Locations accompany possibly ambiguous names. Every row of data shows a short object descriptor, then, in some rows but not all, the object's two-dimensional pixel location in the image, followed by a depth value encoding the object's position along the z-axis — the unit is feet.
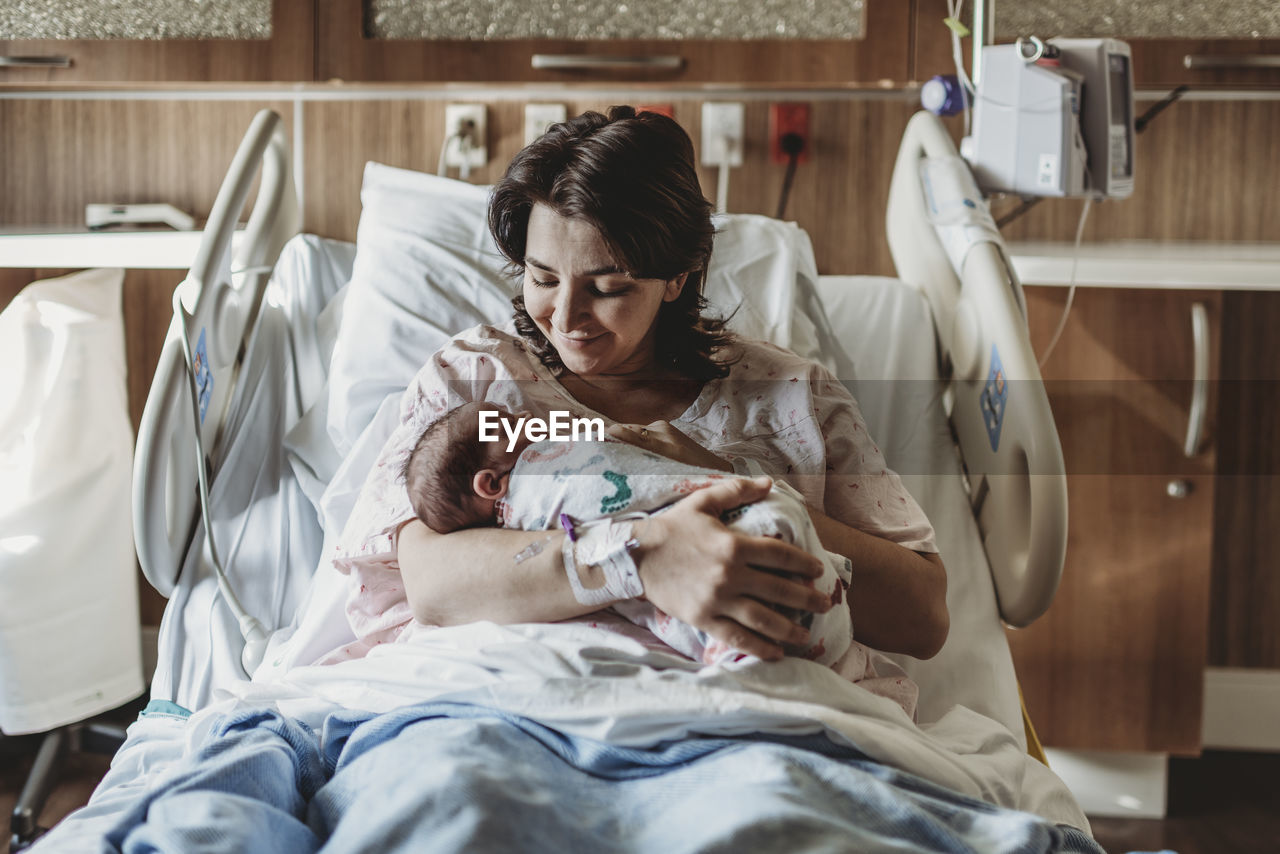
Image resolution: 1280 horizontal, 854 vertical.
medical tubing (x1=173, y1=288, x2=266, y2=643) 4.36
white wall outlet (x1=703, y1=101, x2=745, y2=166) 6.93
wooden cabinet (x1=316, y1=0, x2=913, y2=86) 6.79
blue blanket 2.36
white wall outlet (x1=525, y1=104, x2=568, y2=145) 6.91
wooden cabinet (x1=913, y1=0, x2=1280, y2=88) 6.69
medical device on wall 5.40
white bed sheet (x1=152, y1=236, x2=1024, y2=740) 4.19
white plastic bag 5.92
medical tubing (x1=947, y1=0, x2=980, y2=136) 5.79
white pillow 4.92
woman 2.48
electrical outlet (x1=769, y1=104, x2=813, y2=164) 6.92
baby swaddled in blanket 3.03
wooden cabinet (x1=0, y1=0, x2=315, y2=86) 6.92
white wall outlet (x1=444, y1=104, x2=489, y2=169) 6.95
